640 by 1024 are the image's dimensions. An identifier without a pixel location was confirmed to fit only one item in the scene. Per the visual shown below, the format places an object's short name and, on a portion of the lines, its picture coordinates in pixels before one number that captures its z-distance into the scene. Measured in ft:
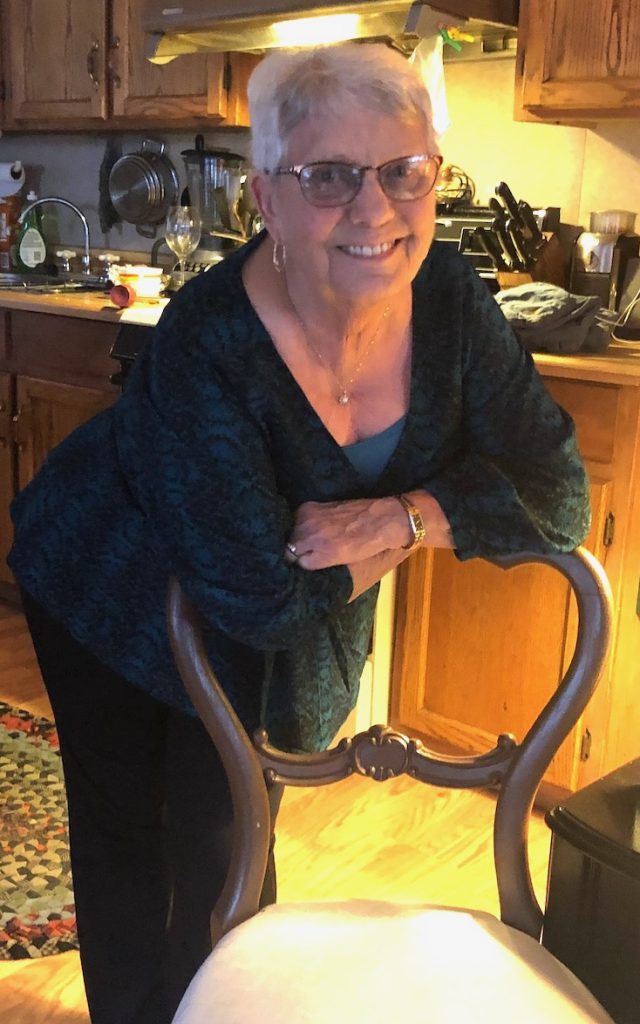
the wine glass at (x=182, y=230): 9.31
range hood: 6.89
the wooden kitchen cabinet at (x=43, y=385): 8.40
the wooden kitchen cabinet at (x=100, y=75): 9.01
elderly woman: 3.14
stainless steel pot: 10.41
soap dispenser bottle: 11.32
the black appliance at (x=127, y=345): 7.76
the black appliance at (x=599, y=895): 3.09
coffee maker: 7.20
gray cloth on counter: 6.01
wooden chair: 2.78
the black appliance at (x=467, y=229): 7.64
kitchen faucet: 11.14
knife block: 7.29
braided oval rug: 5.37
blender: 9.53
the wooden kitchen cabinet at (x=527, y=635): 5.82
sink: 10.08
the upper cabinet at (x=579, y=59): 6.32
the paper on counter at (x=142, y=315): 7.69
